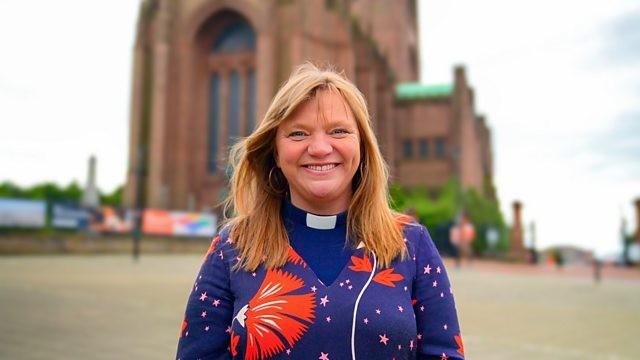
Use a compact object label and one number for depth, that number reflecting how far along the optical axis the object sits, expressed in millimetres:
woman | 1783
